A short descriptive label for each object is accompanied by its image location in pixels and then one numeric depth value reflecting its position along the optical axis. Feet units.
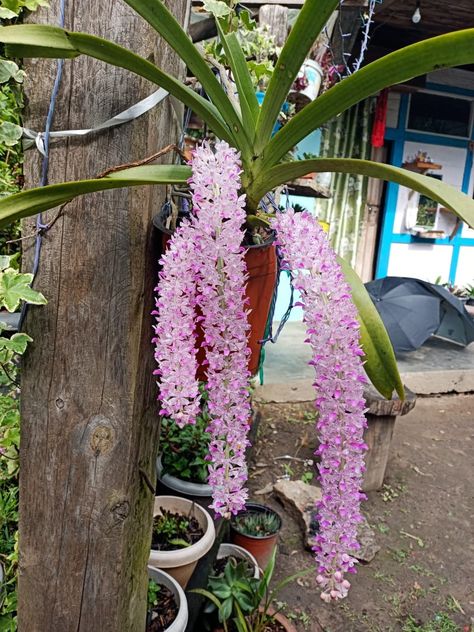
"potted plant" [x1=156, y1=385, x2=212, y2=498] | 7.30
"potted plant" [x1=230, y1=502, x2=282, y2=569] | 7.61
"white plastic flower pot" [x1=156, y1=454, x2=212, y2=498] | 7.23
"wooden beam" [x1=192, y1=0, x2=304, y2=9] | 7.32
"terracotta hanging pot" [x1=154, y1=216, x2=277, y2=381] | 2.81
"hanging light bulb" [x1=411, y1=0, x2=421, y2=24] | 13.83
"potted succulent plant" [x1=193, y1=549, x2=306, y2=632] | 5.79
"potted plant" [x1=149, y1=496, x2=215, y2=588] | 5.75
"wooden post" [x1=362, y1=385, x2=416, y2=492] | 9.64
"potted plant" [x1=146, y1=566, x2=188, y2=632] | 4.74
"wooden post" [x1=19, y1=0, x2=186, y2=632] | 2.94
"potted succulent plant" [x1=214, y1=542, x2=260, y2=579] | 6.85
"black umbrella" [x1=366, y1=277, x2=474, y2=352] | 14.49
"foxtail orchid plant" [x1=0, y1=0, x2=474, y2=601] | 2.13
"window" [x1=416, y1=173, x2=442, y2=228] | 20.52
